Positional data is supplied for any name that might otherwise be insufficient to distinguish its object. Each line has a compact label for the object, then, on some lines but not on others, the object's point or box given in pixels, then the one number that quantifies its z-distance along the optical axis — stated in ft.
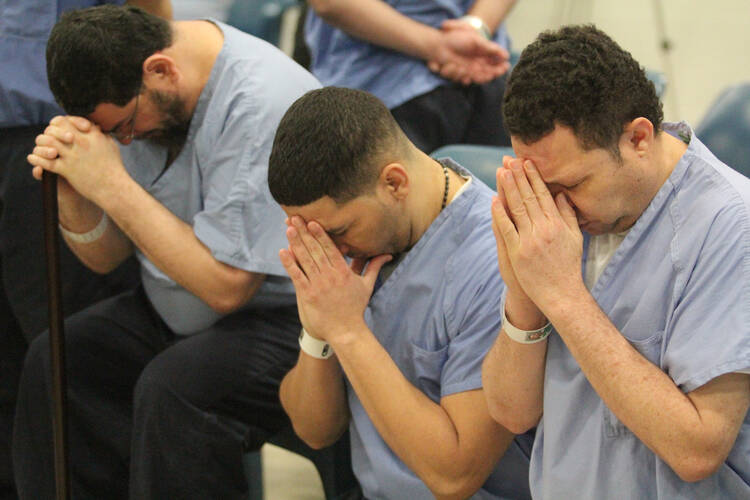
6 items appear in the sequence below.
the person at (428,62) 14.50
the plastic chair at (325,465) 13.05
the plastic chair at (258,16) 16.11
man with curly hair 10.97
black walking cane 12.79
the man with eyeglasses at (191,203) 12.90
